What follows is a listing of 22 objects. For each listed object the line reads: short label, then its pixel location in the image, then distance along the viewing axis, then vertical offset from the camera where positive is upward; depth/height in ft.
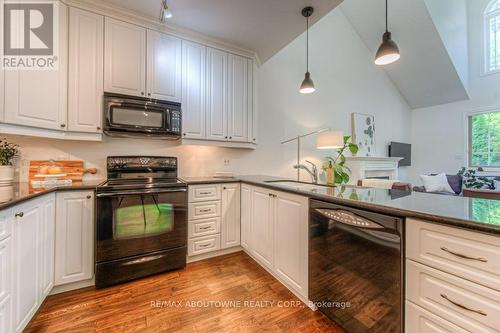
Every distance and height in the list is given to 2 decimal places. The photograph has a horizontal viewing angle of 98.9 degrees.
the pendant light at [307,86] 8.89 +3.40
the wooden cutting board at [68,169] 6.89 -0.09
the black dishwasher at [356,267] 3.72 -2.03
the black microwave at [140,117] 7.26 +1.79
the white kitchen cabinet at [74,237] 6.01 -2.04
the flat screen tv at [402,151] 19.44 +1.51
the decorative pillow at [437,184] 15.51 -1.21
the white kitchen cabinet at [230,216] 8.59 -1.99
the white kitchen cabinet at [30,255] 4.29 -2.04
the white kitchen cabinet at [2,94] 5.17 +1.77
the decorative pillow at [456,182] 15.74 -1.11
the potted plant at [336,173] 7.71 -0.21
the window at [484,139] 17.40 +2.36
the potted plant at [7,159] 5.37 +0.19
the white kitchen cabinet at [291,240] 5.63 -2.06
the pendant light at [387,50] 6.19 +3.42
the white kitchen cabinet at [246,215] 8.20 -1.93
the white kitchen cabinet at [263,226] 6.95 -2.03
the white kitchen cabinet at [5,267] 3.79 -1.86
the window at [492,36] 17.04 +10.63
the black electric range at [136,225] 6.34 -1.86
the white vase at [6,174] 5.34 -0.20
